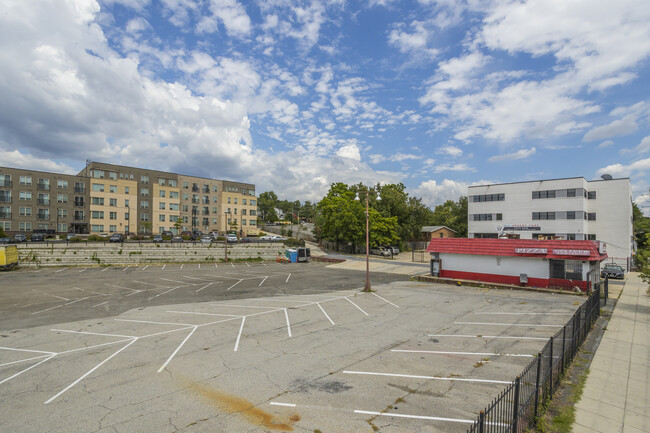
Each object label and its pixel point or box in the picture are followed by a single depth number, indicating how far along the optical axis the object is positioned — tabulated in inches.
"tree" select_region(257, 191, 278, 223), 5684.1
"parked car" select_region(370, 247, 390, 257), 2161.7
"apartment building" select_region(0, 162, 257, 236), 2498.8
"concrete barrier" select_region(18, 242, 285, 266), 1566.2
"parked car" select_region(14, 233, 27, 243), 2042.3
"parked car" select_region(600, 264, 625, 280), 1248.2
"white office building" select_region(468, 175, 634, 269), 1793.8
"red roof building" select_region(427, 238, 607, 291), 948.6
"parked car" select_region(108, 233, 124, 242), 2066.3
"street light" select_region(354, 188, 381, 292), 970.7
